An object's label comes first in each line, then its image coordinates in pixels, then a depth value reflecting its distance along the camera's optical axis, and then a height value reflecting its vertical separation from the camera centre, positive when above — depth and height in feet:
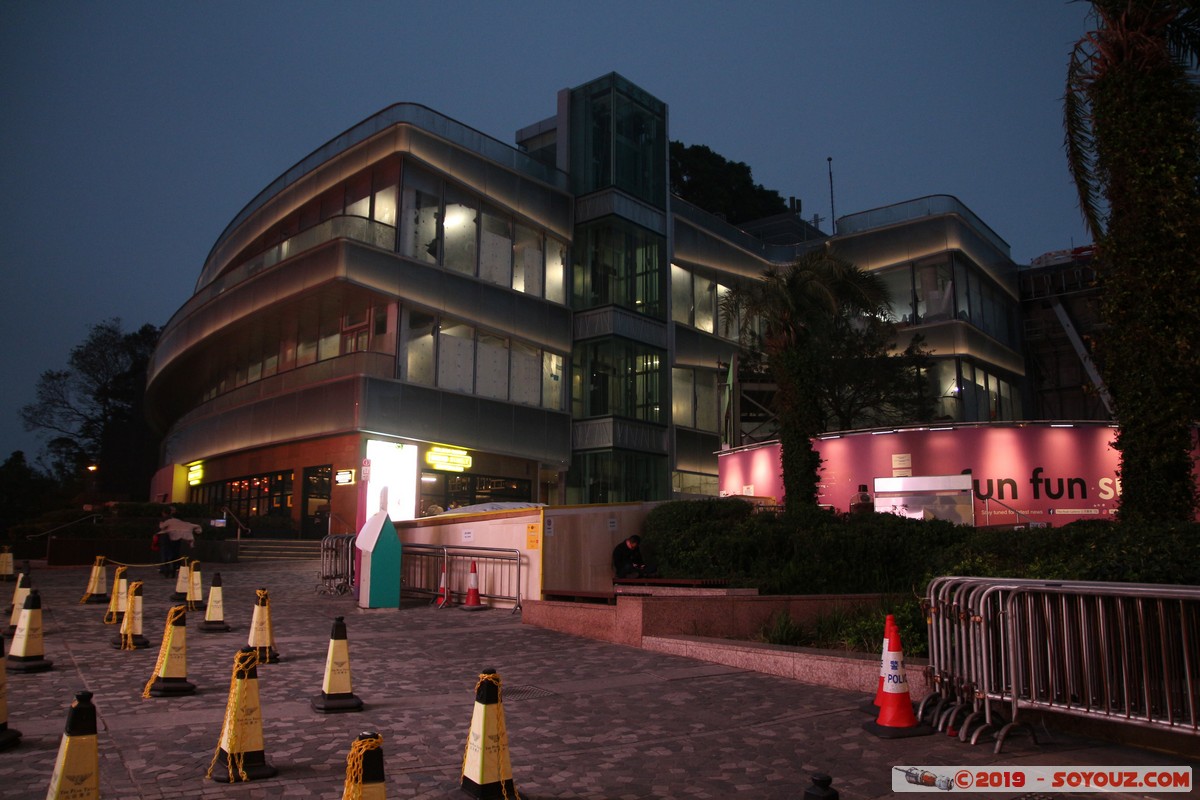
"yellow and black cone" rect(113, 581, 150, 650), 36.29 -3.64
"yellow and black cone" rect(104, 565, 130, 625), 43.96 -2.92
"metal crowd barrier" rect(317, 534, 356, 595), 61.62 -1.71
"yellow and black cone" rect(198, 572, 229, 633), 42.39 -3.52
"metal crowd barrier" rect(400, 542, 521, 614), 54.29 -1.91
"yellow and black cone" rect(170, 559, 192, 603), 53.11 -2.69
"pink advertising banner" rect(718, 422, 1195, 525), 78.69 +6.54
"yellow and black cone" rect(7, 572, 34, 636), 40.03 -2.71
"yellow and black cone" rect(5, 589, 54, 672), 31.37 -3.65
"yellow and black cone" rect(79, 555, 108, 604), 54.23 -2.83
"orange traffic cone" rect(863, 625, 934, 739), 23.34 -4.29
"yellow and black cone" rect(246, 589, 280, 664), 34.47 -3.44
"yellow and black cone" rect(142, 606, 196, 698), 27.71 -3.83
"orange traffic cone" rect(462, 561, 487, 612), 53.88 -3.61
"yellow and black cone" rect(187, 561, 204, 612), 51.06 -2.81
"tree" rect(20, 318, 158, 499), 213.25 +29.38
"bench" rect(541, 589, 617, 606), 47.39 -3.06
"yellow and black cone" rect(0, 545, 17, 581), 70.49 -1.99
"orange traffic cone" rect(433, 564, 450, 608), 55.62 -3.43
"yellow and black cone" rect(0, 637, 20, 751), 21.08 -4.49
